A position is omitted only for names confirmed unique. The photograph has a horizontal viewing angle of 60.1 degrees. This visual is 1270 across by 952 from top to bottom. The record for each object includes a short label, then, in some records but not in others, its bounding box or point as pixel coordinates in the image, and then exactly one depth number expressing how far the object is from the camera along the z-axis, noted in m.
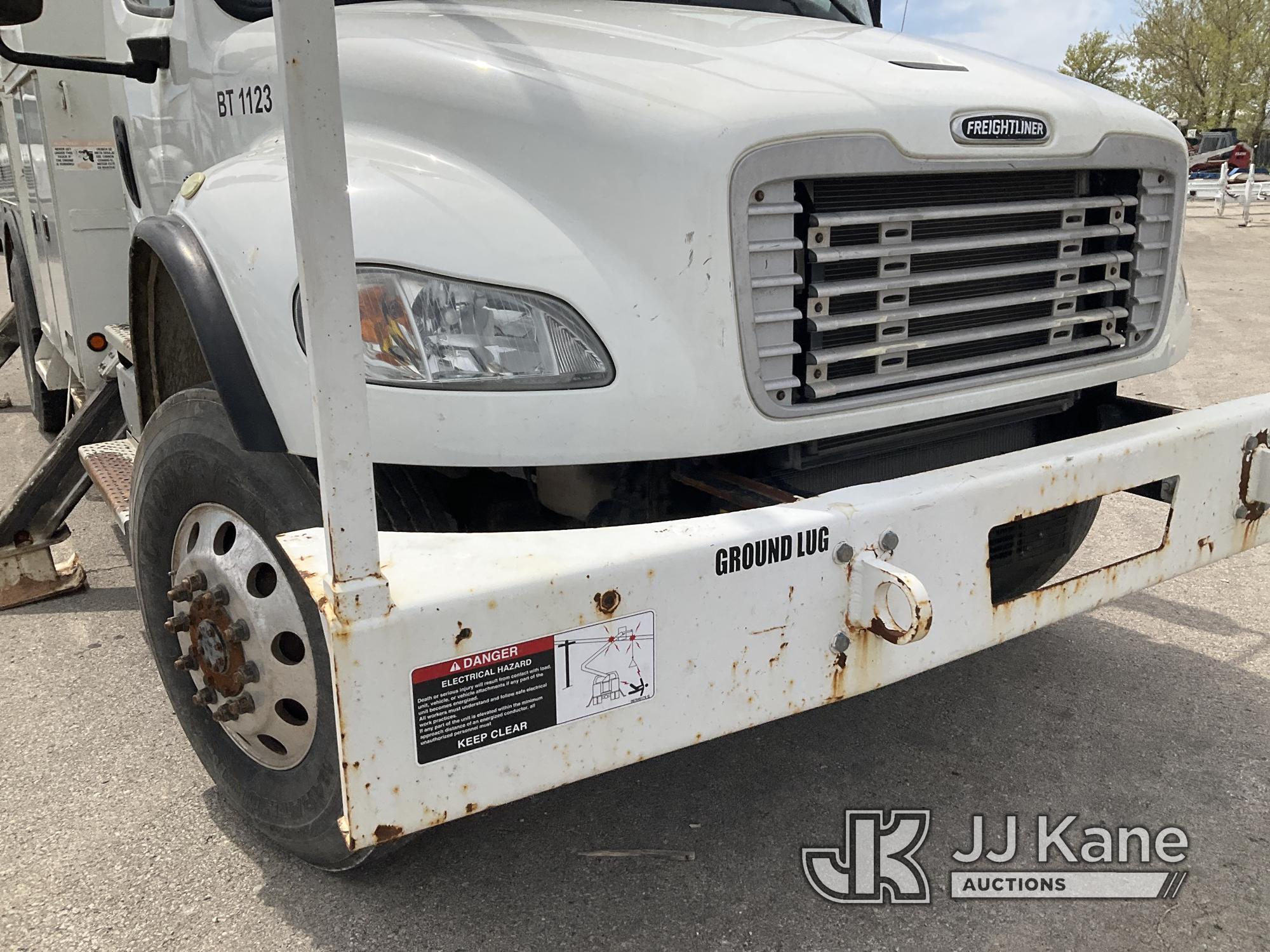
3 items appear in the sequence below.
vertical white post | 1.53
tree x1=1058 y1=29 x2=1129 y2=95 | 50.72
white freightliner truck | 1.81
